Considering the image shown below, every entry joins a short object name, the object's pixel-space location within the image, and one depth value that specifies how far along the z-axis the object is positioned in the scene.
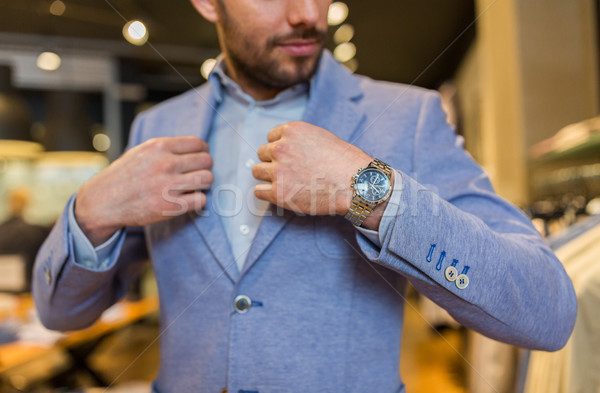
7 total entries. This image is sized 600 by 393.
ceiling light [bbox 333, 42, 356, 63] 7.20
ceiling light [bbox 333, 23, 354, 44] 6.21
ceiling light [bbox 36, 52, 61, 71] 5.75
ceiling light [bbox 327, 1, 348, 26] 4.77
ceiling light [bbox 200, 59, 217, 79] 7.07
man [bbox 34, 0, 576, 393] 0.79
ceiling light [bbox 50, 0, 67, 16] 5.23
